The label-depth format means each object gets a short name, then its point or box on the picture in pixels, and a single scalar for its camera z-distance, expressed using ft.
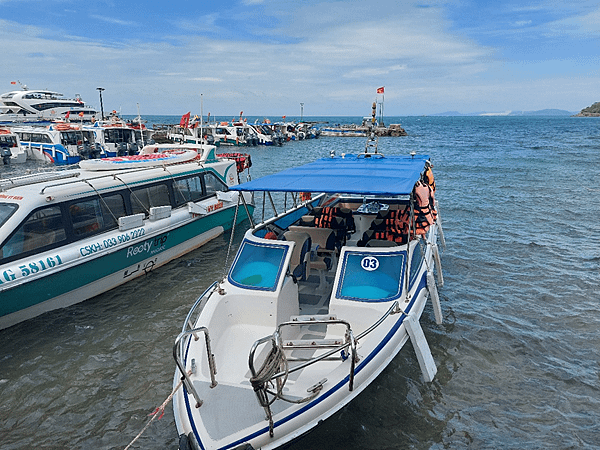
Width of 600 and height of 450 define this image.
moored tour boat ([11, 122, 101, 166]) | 108.78
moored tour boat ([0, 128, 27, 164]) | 107.51
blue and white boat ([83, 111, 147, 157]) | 115.55
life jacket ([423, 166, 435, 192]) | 36.25
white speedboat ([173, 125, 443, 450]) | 14.88
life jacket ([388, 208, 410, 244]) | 27.95
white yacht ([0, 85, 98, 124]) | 204.85
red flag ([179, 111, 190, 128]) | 77.94
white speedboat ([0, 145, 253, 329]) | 28.37
